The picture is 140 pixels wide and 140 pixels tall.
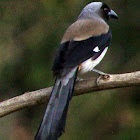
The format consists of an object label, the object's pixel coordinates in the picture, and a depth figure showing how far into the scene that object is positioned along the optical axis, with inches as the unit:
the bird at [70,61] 328.2
